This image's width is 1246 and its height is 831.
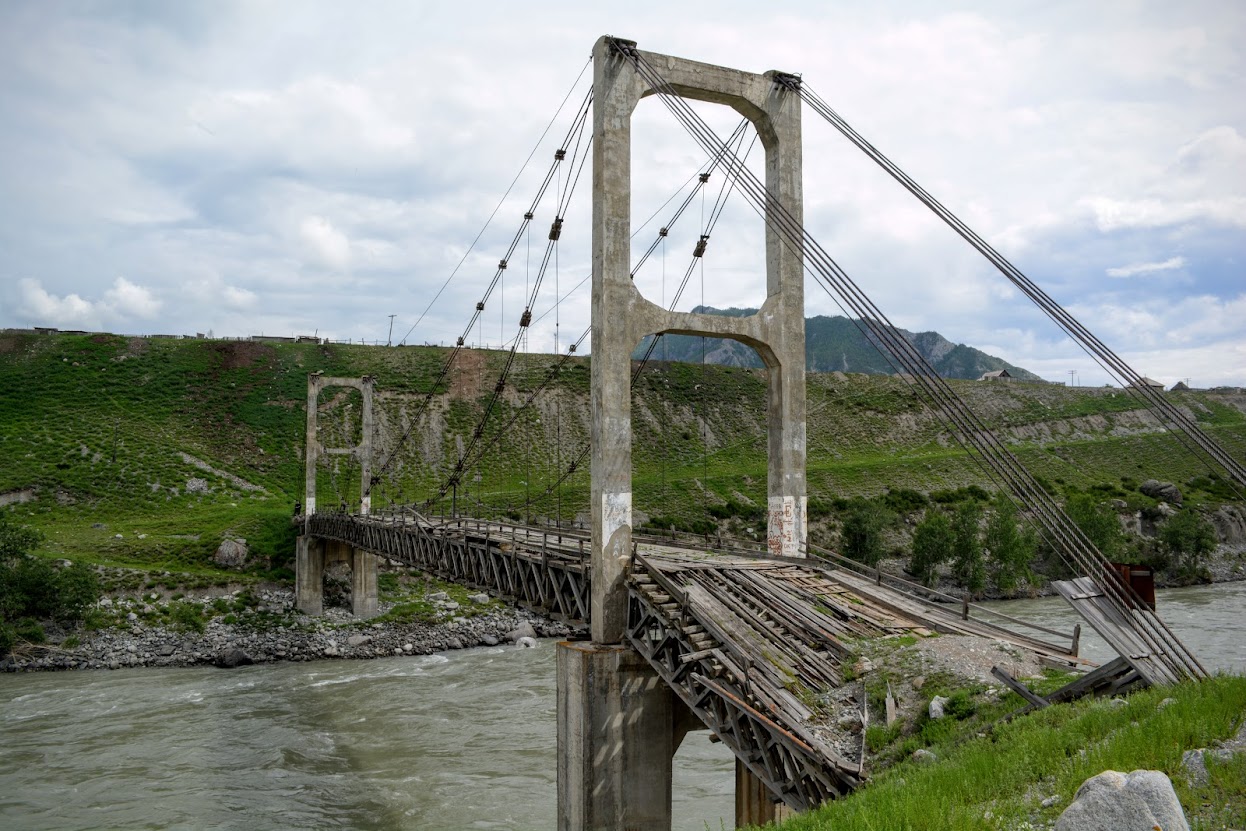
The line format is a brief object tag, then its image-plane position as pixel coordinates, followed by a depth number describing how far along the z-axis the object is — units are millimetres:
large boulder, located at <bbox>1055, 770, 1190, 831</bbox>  4875
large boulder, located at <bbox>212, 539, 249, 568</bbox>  46844
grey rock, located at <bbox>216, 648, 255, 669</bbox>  36812
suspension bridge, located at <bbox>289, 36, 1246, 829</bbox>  10344
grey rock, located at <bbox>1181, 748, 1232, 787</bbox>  6051
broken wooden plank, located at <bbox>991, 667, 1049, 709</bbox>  9003
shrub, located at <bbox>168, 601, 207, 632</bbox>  39656
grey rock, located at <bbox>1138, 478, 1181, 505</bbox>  72062
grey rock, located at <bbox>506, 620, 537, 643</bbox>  41594
